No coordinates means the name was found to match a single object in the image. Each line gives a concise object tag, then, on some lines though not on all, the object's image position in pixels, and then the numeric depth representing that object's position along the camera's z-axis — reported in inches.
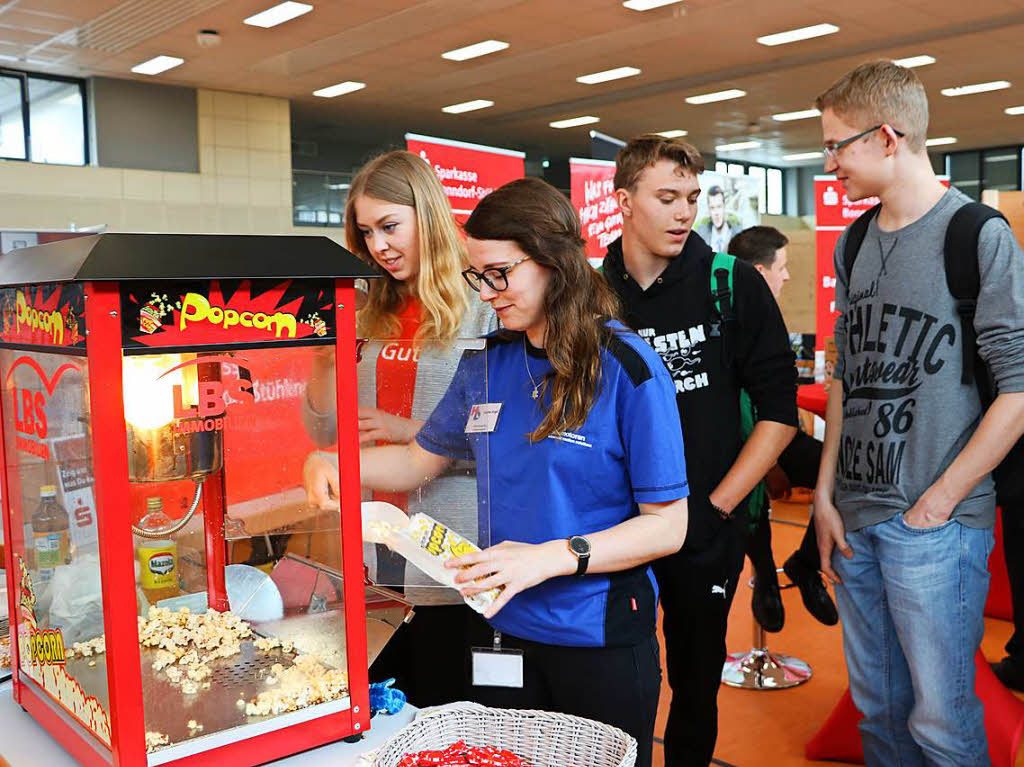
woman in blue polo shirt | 58.5
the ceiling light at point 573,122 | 546.6
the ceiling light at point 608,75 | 426.3
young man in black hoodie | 86.7
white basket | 45.9
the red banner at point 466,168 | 199.9
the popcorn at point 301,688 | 47.7
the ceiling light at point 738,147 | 658.5
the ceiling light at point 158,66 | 387.2
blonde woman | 57.0
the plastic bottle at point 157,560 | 46.1
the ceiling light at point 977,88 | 465.7
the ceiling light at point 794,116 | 532.4
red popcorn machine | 42.4
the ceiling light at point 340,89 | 441.4
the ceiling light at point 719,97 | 480.1
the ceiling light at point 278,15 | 316.2
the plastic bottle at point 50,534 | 48.2
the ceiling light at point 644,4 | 320.5
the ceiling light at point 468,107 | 490.9
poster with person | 251.4
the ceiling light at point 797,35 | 356.1
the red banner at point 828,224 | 239.0
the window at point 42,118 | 410.9
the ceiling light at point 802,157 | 704.4
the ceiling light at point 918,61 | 401.1
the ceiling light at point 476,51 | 375.2
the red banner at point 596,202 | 223.5
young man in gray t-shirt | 68.1
